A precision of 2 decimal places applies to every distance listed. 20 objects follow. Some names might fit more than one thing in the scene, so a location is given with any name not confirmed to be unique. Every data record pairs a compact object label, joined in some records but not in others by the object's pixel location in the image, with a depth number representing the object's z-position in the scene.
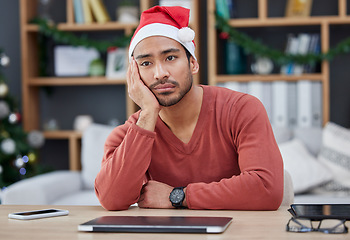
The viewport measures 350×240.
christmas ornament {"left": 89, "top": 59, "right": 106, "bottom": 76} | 4.00
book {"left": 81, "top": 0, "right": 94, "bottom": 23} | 3.91
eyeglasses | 0.99
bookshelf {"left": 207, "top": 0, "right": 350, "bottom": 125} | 3.59
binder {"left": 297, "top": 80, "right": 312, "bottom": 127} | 3.61
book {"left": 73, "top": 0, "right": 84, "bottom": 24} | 3.92
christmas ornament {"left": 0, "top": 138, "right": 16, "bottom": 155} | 3.56
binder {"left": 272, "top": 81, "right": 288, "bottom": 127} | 3.62
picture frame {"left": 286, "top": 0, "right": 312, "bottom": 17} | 3.68
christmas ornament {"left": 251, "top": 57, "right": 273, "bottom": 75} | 3.82
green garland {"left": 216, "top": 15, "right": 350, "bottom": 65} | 3.58
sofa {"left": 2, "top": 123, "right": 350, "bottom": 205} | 2.77
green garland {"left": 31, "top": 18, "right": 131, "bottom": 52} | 3.86
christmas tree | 3.65
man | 1.43
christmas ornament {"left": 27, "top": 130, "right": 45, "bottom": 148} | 3.82
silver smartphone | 1.23
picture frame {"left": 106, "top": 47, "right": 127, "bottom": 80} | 3.94
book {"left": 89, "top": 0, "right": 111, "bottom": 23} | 3.90
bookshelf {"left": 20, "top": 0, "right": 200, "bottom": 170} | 3.87
